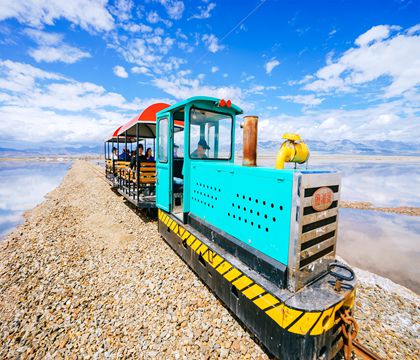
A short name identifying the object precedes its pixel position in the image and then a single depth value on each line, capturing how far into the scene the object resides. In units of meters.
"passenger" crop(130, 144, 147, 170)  9.25
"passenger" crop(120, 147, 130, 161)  11.38
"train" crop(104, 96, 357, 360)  2.24
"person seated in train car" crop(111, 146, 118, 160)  13.26
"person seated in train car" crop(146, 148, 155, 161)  10.15
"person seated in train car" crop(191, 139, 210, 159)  4.55
